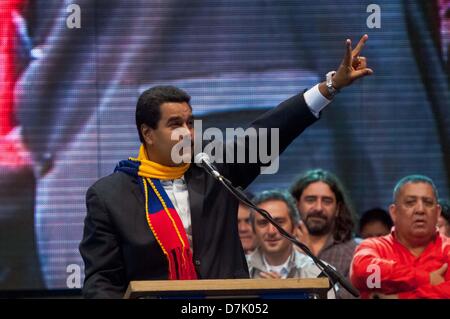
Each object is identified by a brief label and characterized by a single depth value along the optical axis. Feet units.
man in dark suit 26.00
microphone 24.12
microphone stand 22.65
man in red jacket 33.27
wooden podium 21.42
